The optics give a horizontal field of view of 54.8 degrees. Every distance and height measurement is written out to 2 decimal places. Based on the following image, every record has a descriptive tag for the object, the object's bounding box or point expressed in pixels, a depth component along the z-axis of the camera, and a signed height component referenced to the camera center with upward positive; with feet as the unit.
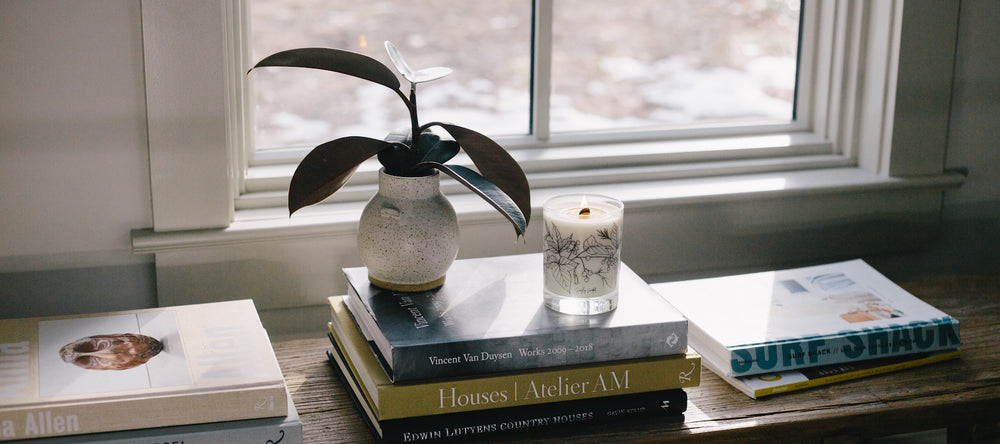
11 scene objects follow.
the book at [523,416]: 3.16 -1.25
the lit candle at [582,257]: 3.36 -0.75
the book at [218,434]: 2.85 -1.18
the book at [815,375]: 3.59 -1.24
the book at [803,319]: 3.65 -1.08
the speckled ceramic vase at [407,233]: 3.42 -0.68
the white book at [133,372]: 2.84 -1.04
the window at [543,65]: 4.61 -0.12
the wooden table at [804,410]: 3.34 -1.31
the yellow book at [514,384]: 3.13 -1.14
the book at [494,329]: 3.15 -0.96
